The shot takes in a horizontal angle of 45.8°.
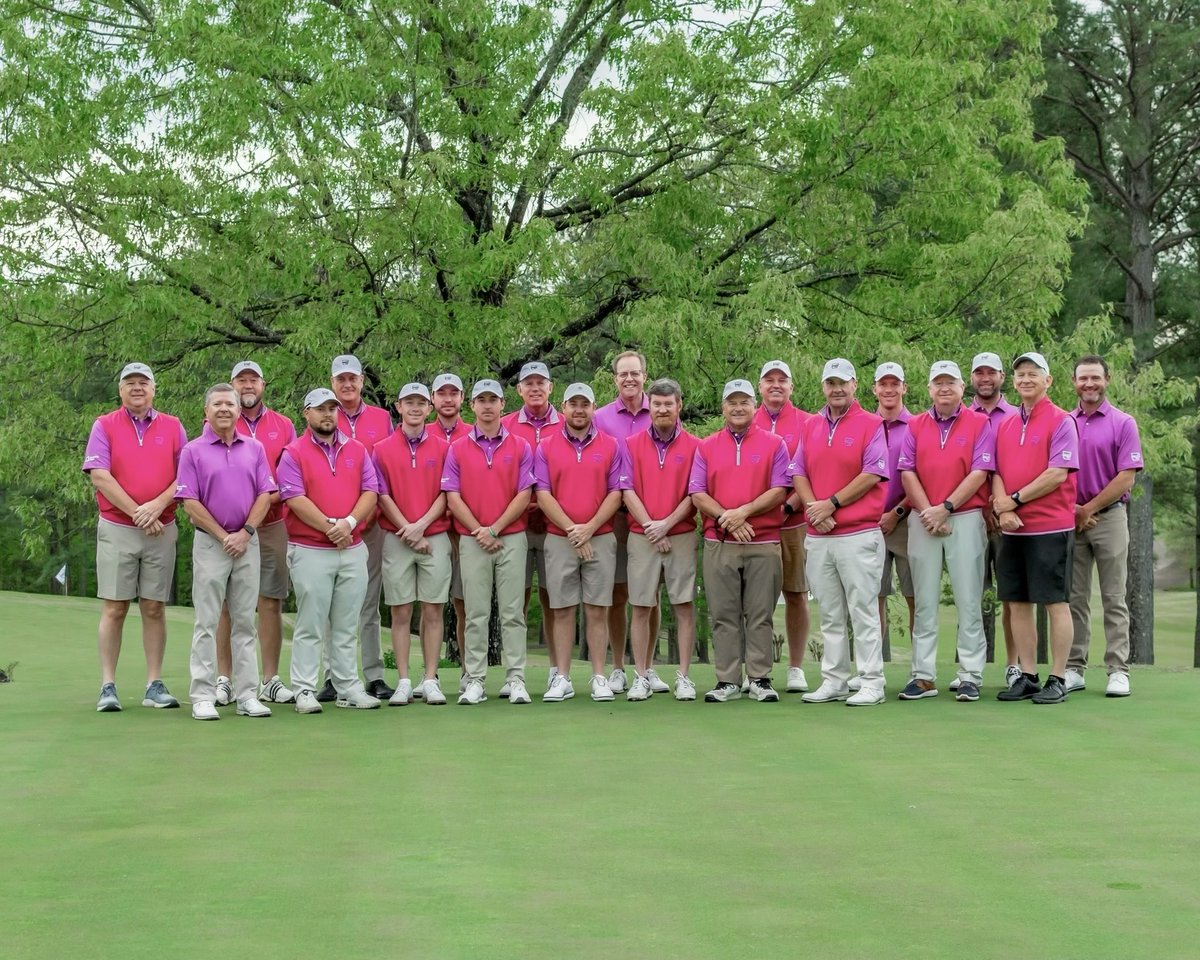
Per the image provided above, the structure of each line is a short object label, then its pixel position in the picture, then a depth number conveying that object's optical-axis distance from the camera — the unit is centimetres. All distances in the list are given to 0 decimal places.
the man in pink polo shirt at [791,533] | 978
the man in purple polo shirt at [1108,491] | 926
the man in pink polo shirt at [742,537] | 920
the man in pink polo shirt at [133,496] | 886
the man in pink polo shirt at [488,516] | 930
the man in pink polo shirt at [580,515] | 934
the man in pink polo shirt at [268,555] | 953
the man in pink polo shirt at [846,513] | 892
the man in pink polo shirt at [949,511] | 905
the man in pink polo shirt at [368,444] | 966
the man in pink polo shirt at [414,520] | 938
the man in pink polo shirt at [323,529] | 890
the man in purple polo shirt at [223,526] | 869
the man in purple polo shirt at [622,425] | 987
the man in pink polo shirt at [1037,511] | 882
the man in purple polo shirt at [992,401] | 935
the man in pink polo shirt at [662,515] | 935
